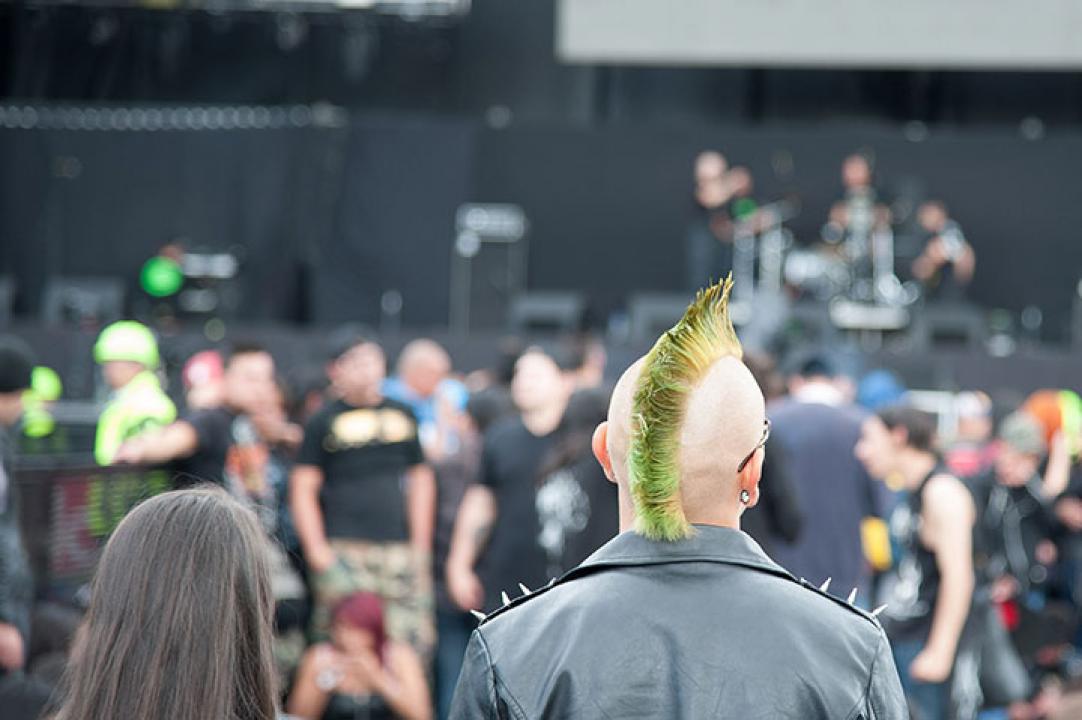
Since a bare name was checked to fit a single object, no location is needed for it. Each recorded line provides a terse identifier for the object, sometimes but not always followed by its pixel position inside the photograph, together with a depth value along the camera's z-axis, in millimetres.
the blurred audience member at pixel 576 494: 9406
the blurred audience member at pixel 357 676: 11953
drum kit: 31000
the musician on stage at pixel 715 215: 32312
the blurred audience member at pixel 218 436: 11180
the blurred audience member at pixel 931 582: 10734
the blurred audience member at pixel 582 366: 13984
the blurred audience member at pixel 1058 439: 15102
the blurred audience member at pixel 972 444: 14211
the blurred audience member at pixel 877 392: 18516
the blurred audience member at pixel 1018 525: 12844
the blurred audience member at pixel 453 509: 13055
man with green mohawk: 3896
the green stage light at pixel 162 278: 31203
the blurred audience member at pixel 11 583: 8562
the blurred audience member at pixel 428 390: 14680
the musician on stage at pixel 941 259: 32156
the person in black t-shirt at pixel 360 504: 12320
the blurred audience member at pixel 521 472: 11500
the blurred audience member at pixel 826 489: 10891
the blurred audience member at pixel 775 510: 9281
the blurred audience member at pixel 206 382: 12320
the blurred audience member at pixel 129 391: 11812
